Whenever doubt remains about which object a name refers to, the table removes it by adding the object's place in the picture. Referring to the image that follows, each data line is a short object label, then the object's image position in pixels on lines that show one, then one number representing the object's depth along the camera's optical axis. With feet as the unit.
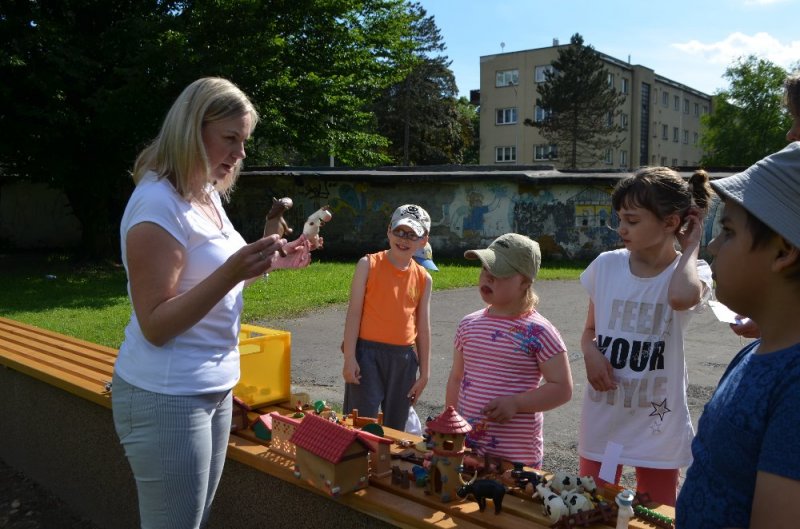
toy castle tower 7.20
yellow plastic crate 10.64
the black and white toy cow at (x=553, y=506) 6.55
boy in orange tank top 12.59
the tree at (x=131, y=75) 47.55
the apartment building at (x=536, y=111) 175.83
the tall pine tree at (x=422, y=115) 144.66
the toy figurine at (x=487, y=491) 6.81
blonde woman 6.53
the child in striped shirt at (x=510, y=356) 8.89
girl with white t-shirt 8.54
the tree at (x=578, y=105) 152.76
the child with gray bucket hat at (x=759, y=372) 3.61
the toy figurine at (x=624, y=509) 6.11
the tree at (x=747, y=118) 172.04
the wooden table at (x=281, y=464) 6.82
